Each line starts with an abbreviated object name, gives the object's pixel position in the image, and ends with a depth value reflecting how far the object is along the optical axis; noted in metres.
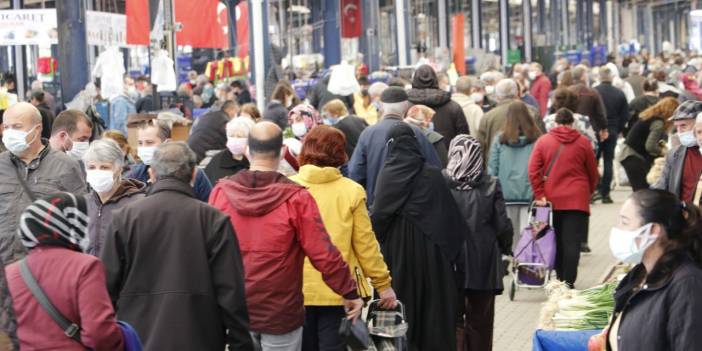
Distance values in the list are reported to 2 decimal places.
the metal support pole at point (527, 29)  46.94
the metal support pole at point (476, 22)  49.31
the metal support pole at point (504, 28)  47.62
